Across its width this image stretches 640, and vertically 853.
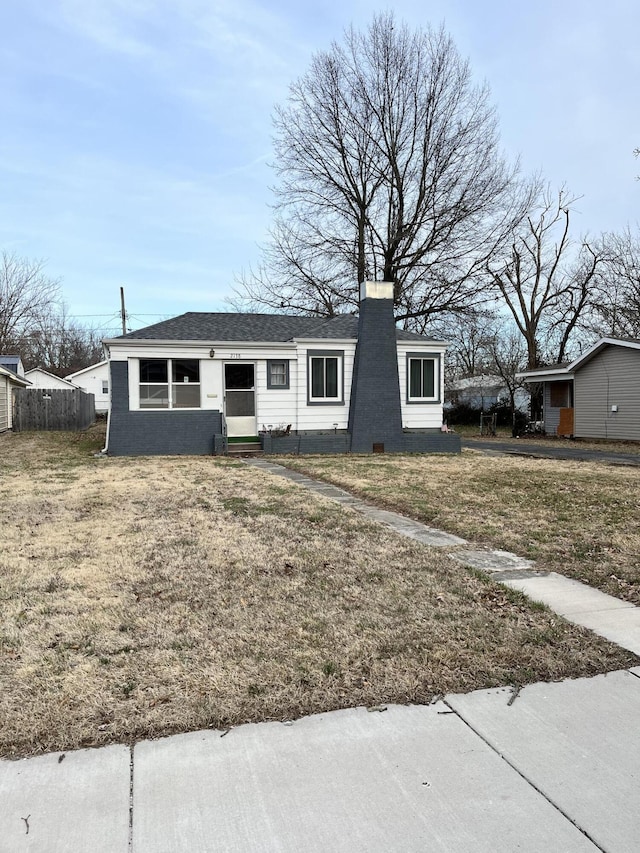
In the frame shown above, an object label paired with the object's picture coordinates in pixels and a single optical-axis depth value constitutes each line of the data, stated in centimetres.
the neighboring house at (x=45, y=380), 3544
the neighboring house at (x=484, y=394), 3234
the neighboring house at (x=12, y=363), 2839
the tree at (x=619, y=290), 2594
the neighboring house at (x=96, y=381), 4000
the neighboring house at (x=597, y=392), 1961
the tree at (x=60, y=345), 4097
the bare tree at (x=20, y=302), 3284
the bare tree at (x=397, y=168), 2452
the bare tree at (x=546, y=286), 2783
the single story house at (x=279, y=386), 1495
